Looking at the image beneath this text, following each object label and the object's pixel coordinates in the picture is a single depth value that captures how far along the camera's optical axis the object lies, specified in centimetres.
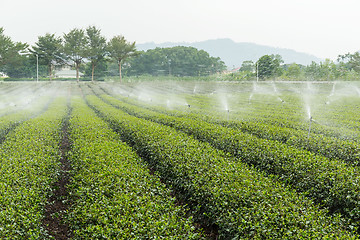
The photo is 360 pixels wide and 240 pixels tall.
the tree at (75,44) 7437
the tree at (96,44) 7681
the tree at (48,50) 7556
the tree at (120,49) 7381
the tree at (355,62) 7431
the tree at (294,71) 7788
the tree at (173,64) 11306
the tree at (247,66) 11392
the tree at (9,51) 6854
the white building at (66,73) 12916
